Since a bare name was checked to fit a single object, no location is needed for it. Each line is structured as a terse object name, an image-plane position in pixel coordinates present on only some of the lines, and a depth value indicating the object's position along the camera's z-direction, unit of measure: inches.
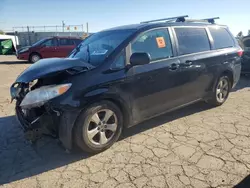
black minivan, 114.7
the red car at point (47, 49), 569.9
